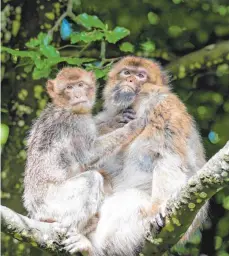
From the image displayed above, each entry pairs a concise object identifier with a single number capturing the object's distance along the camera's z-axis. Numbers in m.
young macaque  14.51
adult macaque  14.41
